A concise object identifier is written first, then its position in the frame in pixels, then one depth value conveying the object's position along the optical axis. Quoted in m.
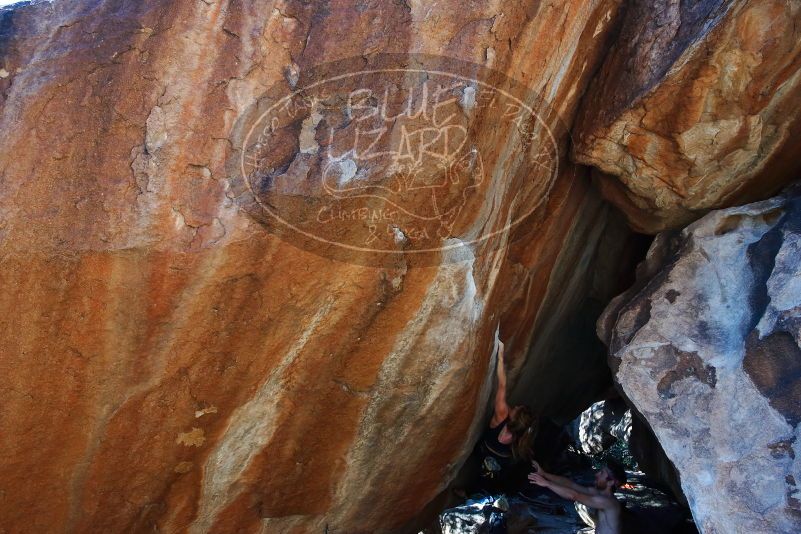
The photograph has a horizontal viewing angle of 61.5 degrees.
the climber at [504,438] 4.15
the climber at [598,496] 4.09
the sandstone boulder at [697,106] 2.64
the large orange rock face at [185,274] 2.42
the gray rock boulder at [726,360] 2.54
